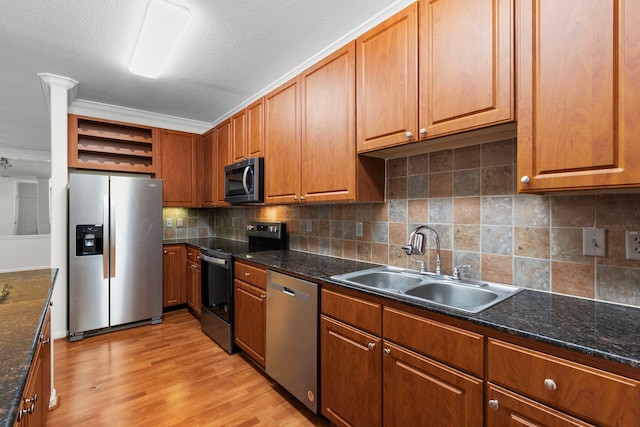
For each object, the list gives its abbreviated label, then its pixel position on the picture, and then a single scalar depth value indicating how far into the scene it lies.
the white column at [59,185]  2.75
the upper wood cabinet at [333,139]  1.93
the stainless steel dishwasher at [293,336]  1.79
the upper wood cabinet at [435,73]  1.27
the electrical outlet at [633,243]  1.20
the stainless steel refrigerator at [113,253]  2.91
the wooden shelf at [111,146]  3.21
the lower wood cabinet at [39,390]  0.87
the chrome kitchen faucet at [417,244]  1.71
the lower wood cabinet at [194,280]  3.36
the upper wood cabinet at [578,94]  0.96
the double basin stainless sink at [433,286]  1.53
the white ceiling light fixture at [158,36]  1.80
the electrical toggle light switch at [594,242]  1.26
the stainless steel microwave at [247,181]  2.74
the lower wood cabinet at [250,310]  2.23
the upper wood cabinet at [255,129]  2.80
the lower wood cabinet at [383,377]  1.14
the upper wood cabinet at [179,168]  3.73
